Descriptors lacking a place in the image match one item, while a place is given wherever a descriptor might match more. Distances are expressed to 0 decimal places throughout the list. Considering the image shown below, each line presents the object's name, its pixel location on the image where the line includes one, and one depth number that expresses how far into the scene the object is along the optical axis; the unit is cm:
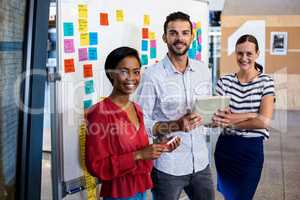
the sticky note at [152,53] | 268
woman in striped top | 208
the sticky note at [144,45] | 256
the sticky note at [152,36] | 261
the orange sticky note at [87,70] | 202
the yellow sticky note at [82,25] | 196
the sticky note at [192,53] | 320
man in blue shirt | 189
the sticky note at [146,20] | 253
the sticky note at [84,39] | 197
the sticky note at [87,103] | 204
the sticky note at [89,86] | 204
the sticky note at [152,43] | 265
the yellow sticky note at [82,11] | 195
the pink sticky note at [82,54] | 198
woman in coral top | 154
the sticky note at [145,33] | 252
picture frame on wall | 823
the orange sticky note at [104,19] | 210
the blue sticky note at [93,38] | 204
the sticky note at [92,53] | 204
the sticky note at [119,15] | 223
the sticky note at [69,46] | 190
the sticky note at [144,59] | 260
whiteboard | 190
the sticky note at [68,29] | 189
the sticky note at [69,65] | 191
